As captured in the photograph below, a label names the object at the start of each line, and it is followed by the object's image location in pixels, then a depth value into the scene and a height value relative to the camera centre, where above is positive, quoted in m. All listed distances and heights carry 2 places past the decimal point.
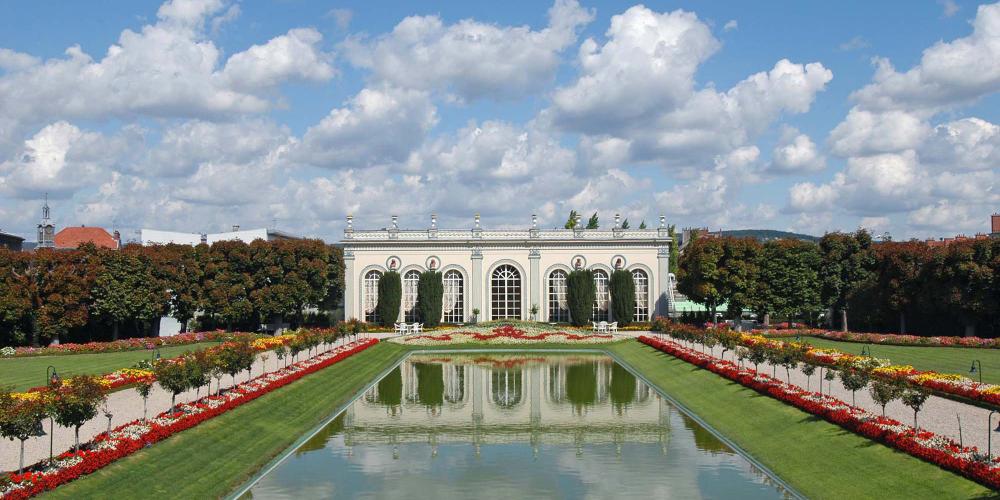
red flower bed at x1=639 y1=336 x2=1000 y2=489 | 17.11 -3.24
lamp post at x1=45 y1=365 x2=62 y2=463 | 20.42 -1.84
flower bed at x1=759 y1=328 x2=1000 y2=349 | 45.25 -2.57
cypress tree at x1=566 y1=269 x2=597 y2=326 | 65.12 +0.18
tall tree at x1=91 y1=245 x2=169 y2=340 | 52.81 +0.82
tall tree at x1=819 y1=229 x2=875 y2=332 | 61.25 +2.04
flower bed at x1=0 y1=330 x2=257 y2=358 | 46.56 -2.32
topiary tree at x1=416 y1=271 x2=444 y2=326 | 65.81 +0.16
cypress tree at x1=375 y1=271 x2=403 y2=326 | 65.50 +0.12
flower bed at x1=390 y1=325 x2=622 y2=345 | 54.87 -2.50
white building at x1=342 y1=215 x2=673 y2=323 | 68.00 +2.61
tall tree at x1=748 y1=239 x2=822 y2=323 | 61.34 +0.80
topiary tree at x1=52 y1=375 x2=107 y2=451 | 18.38 -2.05
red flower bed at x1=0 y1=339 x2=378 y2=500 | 16.73 -3.14
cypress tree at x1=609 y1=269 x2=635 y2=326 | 65.75 +0.01
